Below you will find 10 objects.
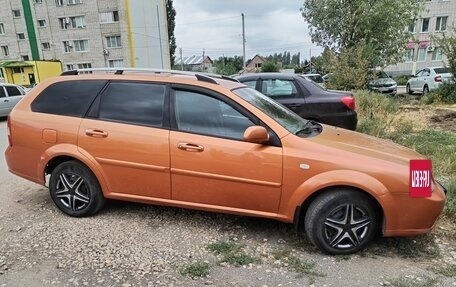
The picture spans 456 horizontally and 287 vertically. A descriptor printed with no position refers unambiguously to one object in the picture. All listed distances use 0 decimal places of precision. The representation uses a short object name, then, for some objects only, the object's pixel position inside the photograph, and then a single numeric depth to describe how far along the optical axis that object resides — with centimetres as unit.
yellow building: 3550
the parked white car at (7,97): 1366
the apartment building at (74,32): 4006
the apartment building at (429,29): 3800
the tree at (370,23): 1972
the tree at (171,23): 5225
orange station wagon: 314
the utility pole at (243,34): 4280
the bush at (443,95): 1447
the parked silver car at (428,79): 1650
